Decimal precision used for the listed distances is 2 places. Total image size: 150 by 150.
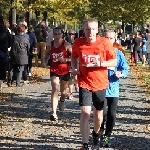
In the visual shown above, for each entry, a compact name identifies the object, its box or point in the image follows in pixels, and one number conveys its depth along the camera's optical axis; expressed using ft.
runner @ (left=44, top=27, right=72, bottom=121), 37.17
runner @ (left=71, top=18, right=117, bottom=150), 25.63
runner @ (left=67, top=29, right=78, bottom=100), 49.96
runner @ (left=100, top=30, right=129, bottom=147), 28.19
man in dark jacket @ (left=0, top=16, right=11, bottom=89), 36.45
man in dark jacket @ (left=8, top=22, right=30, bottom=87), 56.09
